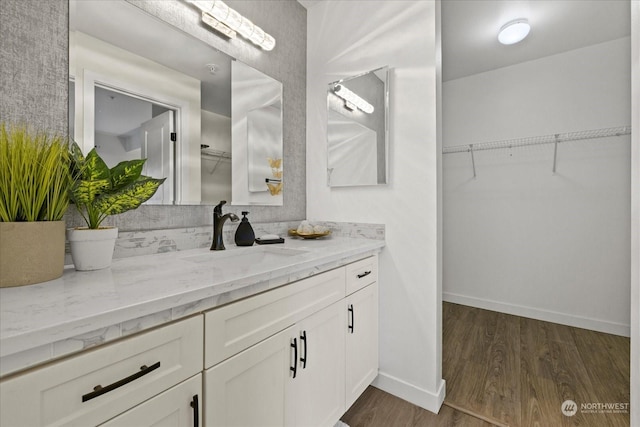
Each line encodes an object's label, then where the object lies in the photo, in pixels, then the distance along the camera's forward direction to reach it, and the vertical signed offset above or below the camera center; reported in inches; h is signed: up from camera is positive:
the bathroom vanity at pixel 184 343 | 20.1 -12.6
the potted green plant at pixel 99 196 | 34.8 +2.3
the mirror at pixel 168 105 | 42.7 +20.3
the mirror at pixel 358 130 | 69.2 +22.2
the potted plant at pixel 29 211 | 27.9 +0.4
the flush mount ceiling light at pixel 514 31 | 86.0 +57.5
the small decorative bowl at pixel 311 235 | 68.7 -5.1
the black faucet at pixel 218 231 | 54.5 -3.3
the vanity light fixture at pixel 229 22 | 57.6 +42.3
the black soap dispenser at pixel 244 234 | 59.5 -4.2
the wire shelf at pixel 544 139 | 95.3 +28.5
